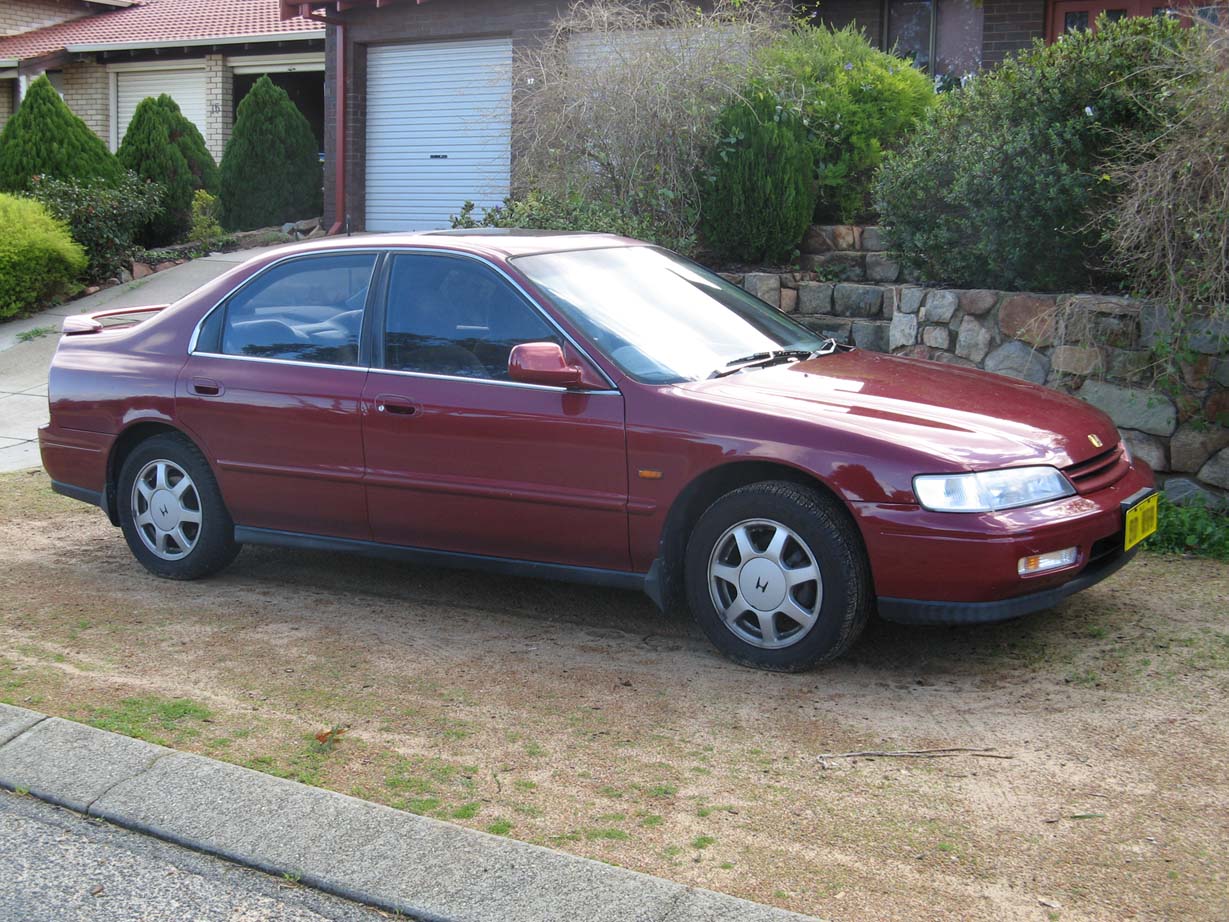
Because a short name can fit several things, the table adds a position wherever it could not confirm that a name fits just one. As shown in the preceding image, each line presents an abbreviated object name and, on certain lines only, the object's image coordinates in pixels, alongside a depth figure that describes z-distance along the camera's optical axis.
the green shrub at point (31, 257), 13.91
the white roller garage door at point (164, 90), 23.34
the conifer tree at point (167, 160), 17.31
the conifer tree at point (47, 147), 16.78
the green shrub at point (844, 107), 10.50
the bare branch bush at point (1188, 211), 6.59
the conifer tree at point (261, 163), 18.62
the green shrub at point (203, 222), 16.62
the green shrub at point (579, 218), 9.62
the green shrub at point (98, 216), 15.19
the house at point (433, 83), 15.34
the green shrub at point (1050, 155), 7.55
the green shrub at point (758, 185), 9.88
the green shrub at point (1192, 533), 6.54
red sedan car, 4.71
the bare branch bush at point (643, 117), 10.20
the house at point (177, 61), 22.30
